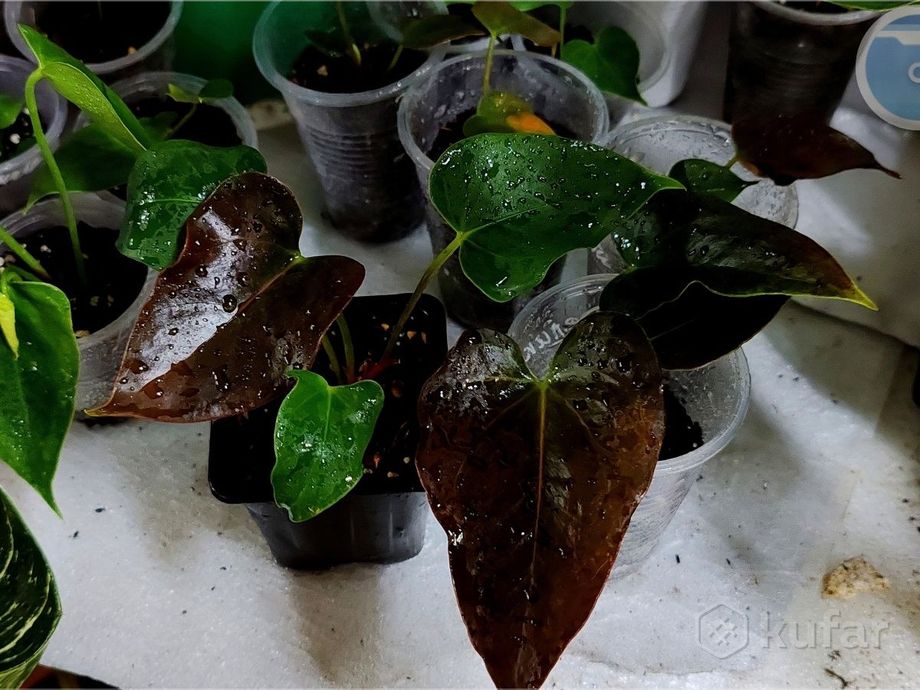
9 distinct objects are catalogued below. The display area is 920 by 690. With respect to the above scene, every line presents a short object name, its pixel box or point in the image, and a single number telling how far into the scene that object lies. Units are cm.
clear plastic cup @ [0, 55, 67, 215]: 92
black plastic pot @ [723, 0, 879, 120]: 97
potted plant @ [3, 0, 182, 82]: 103
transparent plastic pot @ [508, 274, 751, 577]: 72
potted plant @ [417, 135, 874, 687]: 50
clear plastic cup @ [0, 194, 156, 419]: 83
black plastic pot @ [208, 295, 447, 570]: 71
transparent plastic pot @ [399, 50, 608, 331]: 91
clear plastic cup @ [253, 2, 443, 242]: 94
